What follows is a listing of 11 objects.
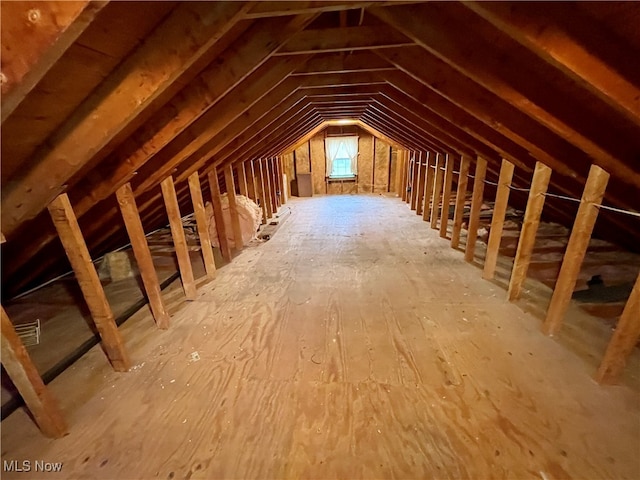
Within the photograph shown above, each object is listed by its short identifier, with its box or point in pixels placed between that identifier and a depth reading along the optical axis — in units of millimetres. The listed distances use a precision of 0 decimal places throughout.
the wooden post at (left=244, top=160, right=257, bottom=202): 5457
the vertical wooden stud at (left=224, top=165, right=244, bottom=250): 4199
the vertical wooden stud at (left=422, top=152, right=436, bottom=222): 5479
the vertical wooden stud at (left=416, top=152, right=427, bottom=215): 6078
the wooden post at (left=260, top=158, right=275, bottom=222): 6253
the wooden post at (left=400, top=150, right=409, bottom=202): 7828
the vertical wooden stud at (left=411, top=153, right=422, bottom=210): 6468
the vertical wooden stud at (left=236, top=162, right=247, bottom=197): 5113
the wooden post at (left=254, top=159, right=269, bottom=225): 5990
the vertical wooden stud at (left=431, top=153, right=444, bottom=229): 5012
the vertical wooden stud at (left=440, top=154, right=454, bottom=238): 4465
